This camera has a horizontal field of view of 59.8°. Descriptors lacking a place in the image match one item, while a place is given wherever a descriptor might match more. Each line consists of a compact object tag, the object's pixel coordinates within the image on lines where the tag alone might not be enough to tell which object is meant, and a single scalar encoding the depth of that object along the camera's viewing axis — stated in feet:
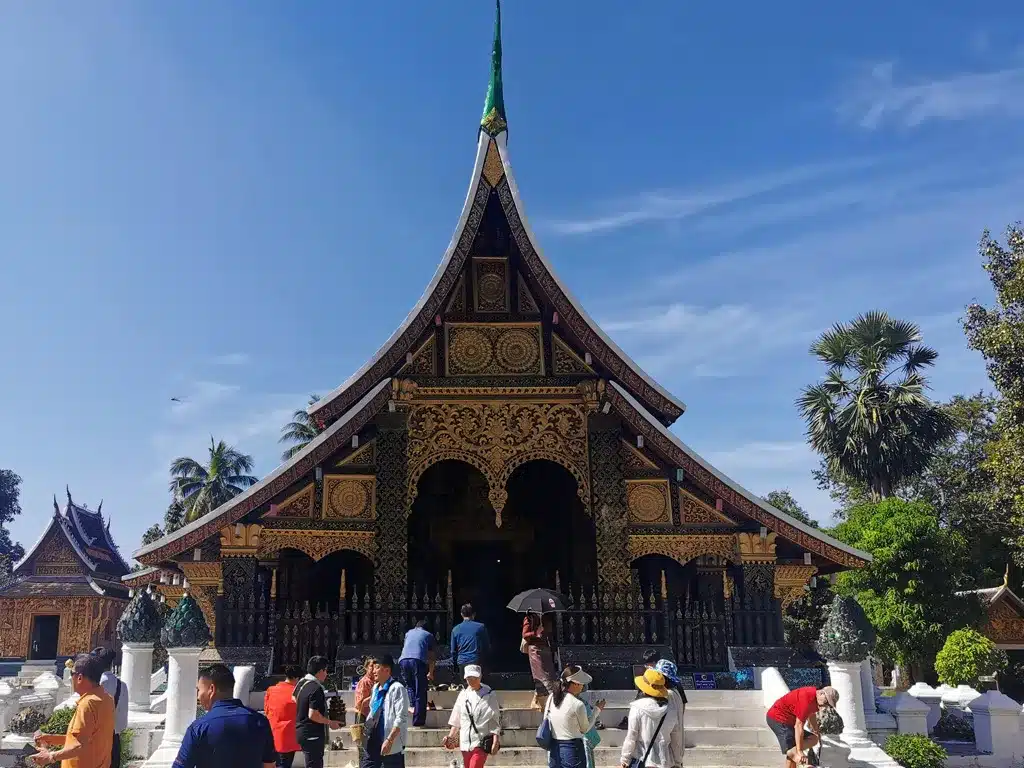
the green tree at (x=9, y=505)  222.75
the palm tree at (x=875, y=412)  87.45
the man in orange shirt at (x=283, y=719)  19.15
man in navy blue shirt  11.89
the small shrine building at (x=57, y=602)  123.54
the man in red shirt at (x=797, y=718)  20.72
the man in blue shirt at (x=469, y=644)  27.99
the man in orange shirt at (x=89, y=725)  14.29
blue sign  34.09
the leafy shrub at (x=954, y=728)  42.75
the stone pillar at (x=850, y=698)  29.91
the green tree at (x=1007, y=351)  50.75
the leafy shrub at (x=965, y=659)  65.46
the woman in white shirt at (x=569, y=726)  19.11
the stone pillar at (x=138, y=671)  35.29
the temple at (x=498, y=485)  35.24
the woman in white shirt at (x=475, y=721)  19.93
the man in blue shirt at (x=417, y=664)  26.13
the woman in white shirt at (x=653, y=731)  17.58
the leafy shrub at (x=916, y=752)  31.22
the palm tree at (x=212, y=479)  121.49
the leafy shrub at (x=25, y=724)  39.01
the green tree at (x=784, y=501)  141.18
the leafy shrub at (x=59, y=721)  33.37
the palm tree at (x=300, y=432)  129.08
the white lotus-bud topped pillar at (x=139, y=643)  34.60
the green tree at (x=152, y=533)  125.56
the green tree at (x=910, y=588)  73.82
